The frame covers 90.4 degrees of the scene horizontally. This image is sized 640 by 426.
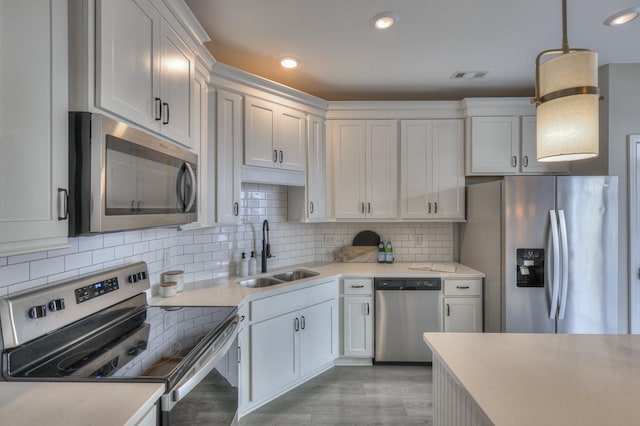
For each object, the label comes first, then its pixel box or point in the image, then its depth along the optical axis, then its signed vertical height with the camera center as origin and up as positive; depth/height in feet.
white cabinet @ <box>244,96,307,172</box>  8.64 +2.29
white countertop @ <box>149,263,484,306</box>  6.64 -1.81
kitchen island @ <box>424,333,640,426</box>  2.92 -1.84
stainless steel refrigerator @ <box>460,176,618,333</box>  8.41 -1.04
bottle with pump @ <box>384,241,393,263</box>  11.43 -1.42
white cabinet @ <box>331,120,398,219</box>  10.88 +1.57
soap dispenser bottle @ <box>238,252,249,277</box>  9.09 -1.55
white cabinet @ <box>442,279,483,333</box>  9.70 -2.79
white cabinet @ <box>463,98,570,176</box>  10.52 +2.48
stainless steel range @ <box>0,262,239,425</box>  3.55 -1.79
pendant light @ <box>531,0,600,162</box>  3.55 +1.23
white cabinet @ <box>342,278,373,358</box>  9.82 -3.23
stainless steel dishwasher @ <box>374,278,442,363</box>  9.75 -3.14
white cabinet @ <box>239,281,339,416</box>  7.36 -3.31
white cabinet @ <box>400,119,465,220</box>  10.87 +1.81
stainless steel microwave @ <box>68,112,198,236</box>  3.54 +0.47
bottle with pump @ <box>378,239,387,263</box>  11.46 -1.46
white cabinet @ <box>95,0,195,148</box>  3.83 +2.14
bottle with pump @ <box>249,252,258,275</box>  9.23 -1.52
